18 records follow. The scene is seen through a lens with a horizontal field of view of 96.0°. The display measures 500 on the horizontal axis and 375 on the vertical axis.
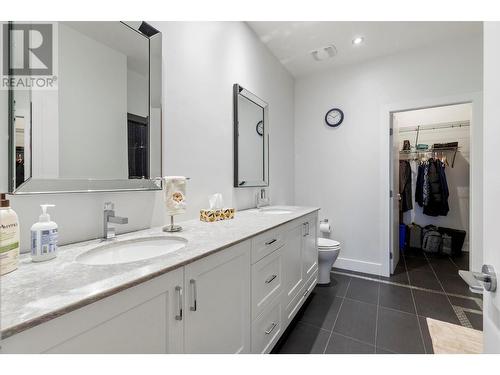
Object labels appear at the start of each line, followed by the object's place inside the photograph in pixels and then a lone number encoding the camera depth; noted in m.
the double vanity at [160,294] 0.52
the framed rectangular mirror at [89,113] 0.88
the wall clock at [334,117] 2.96
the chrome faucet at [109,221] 1.06
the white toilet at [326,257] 2.41
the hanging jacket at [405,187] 3.89
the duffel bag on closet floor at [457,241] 3.43
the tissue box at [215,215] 1.52
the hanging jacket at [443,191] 3.62
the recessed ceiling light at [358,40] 2.39
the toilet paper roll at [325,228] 2.88
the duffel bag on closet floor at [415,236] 3.77
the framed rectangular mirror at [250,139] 2.04
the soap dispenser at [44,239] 0.75
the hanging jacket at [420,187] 3.82
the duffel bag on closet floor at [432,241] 3.48
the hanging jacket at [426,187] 3.74
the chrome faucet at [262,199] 2.37
